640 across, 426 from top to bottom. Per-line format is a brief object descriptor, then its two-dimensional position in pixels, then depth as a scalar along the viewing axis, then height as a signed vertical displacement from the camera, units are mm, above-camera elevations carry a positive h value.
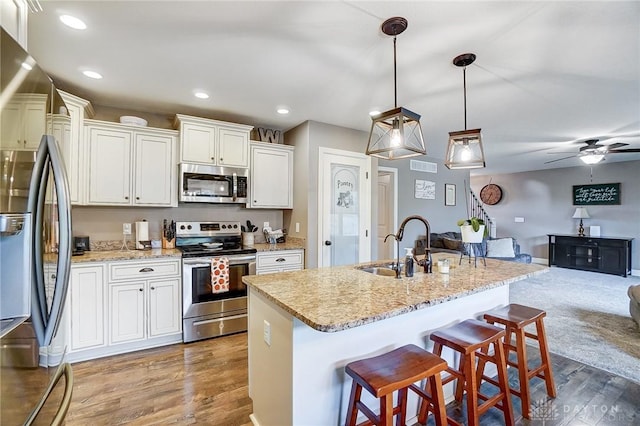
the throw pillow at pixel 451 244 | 5445 -553
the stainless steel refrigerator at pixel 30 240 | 850 -80
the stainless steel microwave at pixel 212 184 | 3311 +376
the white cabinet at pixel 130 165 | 2932 +533
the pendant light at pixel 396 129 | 1793 +574
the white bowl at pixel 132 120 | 3123 +1025
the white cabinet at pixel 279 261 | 3418 -551
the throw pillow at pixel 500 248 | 5730 -669
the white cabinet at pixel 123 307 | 2582 -857
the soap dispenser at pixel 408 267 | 2051 -368
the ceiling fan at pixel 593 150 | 4328 +961
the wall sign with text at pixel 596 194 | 6645 +464
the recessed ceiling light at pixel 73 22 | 1796 +1221
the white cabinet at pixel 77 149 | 2729 +645
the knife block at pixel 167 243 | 3346 -313
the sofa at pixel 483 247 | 5555 -633
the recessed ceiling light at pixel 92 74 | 2479 +1218
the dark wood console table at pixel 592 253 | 6172 -890
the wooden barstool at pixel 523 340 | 1919 -885
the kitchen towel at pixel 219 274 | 3088 -626
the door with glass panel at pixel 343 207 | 3814 +105
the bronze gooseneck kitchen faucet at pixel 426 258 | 2051 -328
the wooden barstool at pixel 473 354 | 1587 -821
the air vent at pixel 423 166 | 5773 +980
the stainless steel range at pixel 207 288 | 3012 -782
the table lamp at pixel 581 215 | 6910 -25
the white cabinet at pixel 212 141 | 3283 +871
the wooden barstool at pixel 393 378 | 1259 -729
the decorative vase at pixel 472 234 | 2316 -156
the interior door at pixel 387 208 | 5509 +133
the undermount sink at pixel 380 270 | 2304 -443
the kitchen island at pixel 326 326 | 1399 -635
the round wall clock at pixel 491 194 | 8703 +622
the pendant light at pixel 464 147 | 2195 +530
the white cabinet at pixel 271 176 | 3753 +515
